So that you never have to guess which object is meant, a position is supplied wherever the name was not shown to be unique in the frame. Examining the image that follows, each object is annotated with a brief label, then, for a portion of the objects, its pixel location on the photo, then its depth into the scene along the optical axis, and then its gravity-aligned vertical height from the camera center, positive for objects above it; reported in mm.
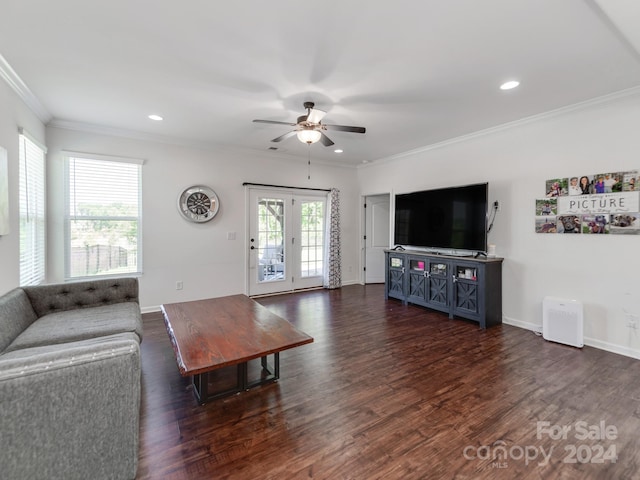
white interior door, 6738 +32
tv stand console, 3871 -686
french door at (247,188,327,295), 5465 -98
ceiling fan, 3070 +1141
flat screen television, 4051 +264
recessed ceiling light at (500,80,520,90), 2811 +1441
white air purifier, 3205 -927
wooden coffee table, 2000 -798
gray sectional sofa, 1229 -792
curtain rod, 5283 +909
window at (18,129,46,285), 3107 +260
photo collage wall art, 3001 +346
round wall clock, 4742 +498
